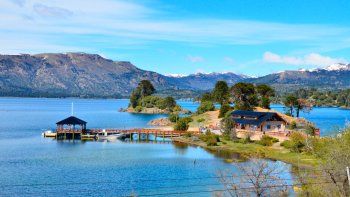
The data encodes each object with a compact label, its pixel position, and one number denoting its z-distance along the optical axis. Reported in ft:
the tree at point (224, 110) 444.14
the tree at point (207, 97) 595.14
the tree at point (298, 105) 522.43
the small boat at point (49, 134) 362.16
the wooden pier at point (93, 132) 353.10
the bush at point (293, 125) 371.04
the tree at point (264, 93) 500.33
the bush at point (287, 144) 263.29
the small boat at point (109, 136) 349.82
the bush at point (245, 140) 299.38
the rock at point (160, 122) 485.15
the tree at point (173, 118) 484.74
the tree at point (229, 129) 314.35
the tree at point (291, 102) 515.50
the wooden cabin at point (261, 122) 344.20
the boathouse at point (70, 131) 350.84
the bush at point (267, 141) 286.87
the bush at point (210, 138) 300.36
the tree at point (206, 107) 517.35
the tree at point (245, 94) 479.41
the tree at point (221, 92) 527.81
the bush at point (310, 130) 293.80
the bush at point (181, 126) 381.19
